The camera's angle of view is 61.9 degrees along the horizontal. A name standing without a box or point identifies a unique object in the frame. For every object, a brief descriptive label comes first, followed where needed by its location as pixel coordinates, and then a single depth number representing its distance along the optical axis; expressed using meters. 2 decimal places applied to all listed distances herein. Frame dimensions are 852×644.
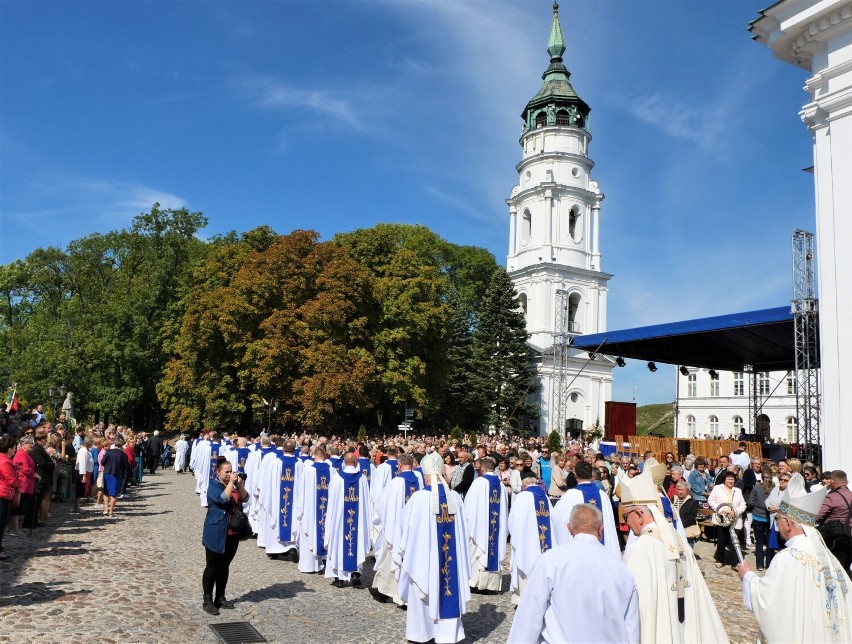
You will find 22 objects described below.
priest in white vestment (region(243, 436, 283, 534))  13.59
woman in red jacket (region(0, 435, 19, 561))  9.73
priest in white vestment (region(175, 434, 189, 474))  28.98
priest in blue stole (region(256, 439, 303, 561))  11.59
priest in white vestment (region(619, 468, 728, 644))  4.55
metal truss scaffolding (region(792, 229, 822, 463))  18.69
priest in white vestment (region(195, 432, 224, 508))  18.73
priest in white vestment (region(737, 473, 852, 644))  4.32
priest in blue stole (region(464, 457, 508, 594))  9.76
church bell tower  52.22
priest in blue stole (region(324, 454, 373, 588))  9.72
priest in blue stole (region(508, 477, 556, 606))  8.63
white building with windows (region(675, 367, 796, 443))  54.16
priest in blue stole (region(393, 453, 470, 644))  7.29
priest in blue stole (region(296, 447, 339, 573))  10.37
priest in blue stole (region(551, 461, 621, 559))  8.23
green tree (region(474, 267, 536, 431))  47.31
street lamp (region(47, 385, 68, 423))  31.16
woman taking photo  7.59
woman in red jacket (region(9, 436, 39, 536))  11.23
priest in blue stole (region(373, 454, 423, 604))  8.62
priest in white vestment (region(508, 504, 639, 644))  3.86
